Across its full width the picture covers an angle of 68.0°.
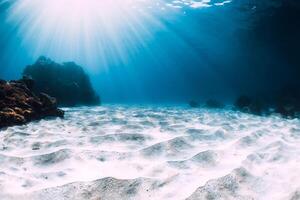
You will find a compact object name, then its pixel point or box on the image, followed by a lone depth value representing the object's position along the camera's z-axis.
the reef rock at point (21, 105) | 5.59
